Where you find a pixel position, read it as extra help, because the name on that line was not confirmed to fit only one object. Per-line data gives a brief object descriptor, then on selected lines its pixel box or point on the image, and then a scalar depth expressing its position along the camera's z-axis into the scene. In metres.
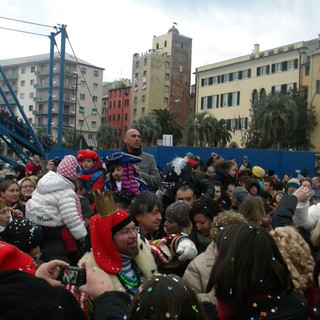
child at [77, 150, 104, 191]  6.31
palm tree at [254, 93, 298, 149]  42.88
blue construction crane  23.08
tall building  82.12
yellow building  55.09
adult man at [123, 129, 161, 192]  5.73
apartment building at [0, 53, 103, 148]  99.31
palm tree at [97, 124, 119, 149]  79.00
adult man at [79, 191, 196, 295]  2.82
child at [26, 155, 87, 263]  4.42
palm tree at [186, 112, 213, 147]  54.25
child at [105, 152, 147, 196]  5.35
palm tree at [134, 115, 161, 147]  61.41
